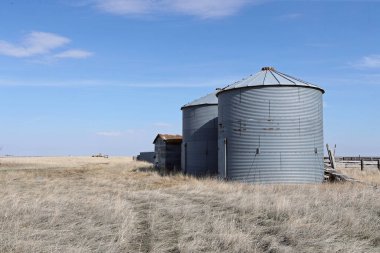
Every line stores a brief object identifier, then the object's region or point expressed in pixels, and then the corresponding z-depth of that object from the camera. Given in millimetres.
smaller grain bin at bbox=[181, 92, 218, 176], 29344
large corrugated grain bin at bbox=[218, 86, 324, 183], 22016
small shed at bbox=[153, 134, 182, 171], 36719
